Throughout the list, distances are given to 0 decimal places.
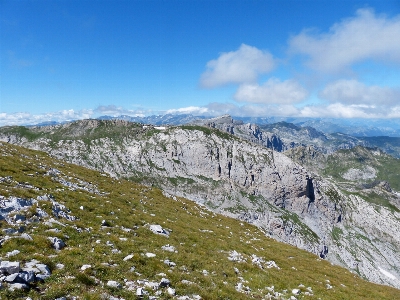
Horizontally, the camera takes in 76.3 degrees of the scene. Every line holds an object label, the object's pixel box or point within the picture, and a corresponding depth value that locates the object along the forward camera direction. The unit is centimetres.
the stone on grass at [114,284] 1316
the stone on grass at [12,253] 1341
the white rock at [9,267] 1160
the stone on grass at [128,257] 1678
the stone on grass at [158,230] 2572
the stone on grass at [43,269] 1269
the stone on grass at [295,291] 2017
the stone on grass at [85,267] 1395
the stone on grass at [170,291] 1393
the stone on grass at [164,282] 1469
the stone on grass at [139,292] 1297
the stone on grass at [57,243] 1598
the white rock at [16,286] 1075
